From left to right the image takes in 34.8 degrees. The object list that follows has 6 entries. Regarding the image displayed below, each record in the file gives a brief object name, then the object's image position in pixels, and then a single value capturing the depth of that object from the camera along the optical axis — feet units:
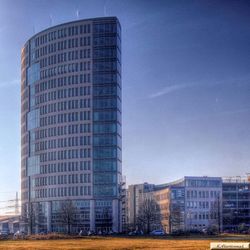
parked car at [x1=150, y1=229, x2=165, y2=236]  291.63
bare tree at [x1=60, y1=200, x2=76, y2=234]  334.15
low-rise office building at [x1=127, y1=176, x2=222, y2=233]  457.25
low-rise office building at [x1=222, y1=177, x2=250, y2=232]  397.14
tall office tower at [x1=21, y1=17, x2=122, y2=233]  391.70
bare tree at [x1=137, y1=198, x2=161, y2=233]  402.25
